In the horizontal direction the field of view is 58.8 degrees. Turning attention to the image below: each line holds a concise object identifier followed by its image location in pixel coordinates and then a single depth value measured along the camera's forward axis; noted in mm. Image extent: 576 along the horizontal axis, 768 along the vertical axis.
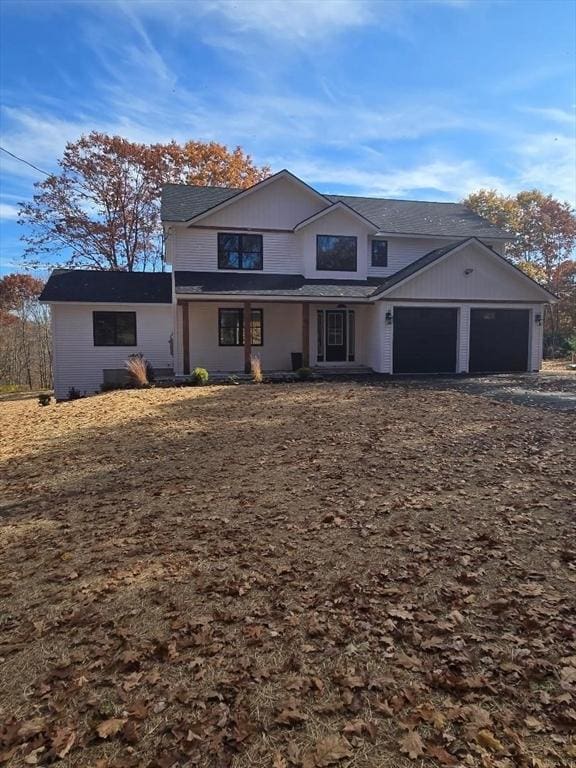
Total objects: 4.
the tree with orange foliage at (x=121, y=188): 28453
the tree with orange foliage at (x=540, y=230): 35500
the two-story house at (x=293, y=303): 18250
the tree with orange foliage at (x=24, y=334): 30083
